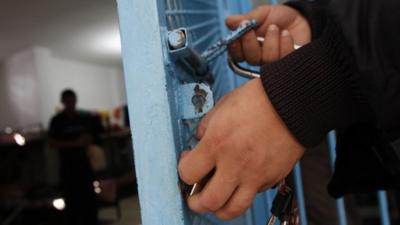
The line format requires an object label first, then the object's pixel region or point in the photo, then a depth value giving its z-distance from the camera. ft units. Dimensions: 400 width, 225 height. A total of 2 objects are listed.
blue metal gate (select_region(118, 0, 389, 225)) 1.23
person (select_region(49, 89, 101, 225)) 10.31
